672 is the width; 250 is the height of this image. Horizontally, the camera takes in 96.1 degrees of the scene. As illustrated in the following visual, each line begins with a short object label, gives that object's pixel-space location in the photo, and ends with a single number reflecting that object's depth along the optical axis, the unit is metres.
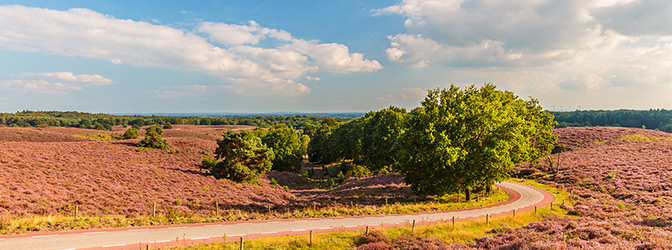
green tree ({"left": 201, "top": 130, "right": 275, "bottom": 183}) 43.16
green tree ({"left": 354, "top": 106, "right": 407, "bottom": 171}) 55.69
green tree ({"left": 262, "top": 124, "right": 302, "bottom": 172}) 72.80
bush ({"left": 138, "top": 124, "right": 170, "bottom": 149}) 48.75
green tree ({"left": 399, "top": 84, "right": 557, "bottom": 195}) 29.95
